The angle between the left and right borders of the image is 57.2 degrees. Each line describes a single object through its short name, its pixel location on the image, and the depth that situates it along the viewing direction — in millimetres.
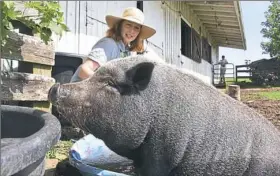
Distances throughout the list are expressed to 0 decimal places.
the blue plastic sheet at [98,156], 1862
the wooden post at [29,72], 1760
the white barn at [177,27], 4109
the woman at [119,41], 2206
